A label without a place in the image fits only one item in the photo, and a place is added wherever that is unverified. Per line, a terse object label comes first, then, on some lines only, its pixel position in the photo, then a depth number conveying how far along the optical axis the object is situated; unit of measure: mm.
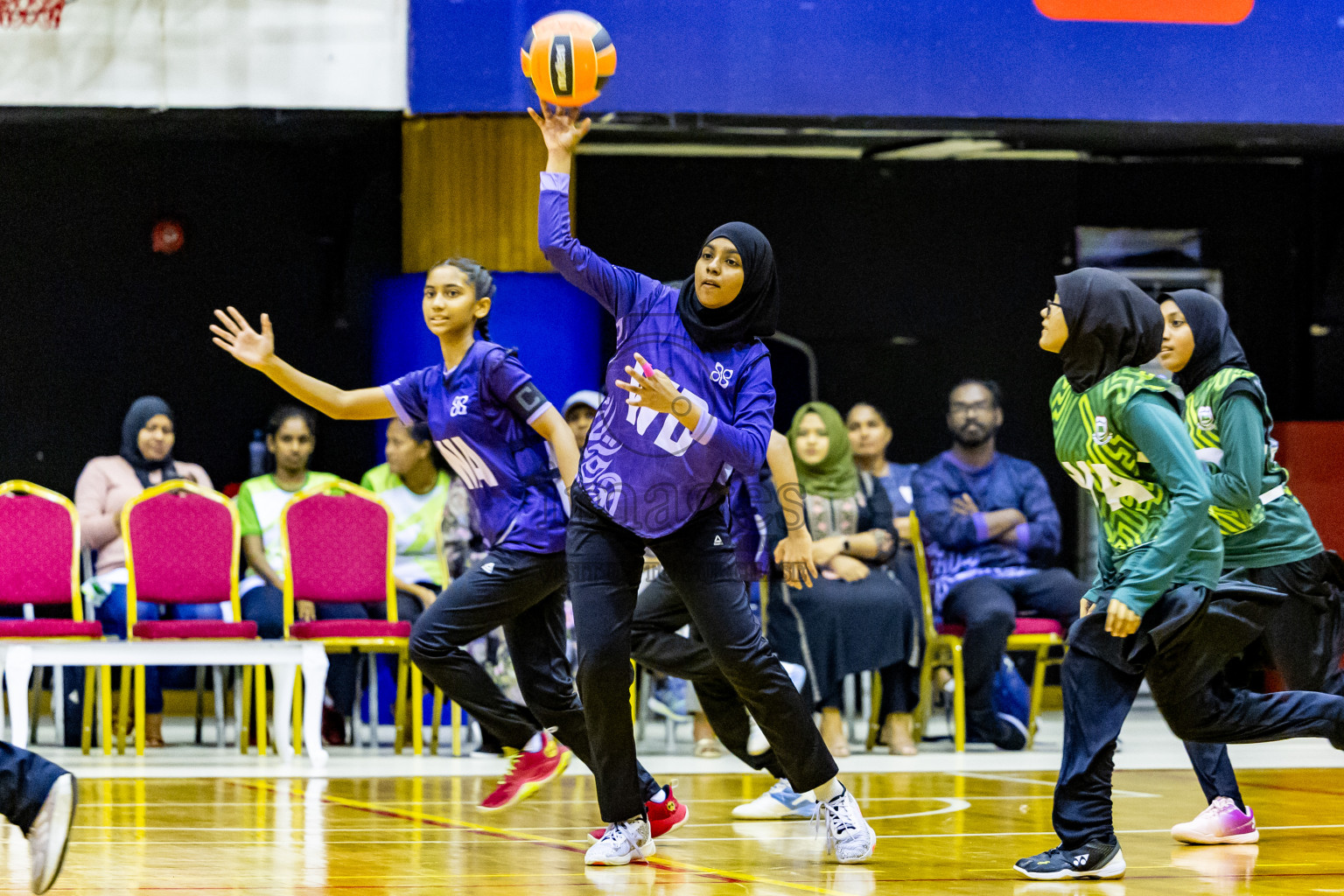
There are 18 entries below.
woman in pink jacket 18187
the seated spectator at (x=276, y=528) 18234
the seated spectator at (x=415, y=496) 18750
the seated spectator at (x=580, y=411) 18031
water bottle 22469
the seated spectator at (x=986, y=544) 17750
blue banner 19047
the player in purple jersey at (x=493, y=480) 11477
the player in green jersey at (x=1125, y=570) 9180
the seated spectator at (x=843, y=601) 17437
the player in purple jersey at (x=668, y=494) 9570
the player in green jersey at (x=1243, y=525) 10812
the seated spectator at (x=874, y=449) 18547
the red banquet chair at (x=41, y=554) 17422
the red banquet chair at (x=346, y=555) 17391
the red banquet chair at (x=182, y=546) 17406
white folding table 16266
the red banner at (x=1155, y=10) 20500
